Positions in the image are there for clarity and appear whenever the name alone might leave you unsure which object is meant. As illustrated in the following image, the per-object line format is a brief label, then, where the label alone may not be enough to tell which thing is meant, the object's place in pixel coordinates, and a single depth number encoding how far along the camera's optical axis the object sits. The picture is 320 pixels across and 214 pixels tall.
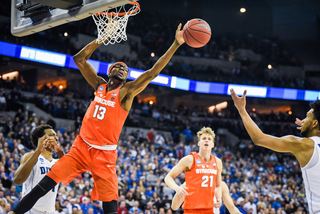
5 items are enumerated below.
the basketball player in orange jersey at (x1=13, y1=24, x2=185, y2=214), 4.35
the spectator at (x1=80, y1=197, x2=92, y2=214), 10.98
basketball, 4.82
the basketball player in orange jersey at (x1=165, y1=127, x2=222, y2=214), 5.74
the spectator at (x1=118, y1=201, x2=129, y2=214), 11.69
